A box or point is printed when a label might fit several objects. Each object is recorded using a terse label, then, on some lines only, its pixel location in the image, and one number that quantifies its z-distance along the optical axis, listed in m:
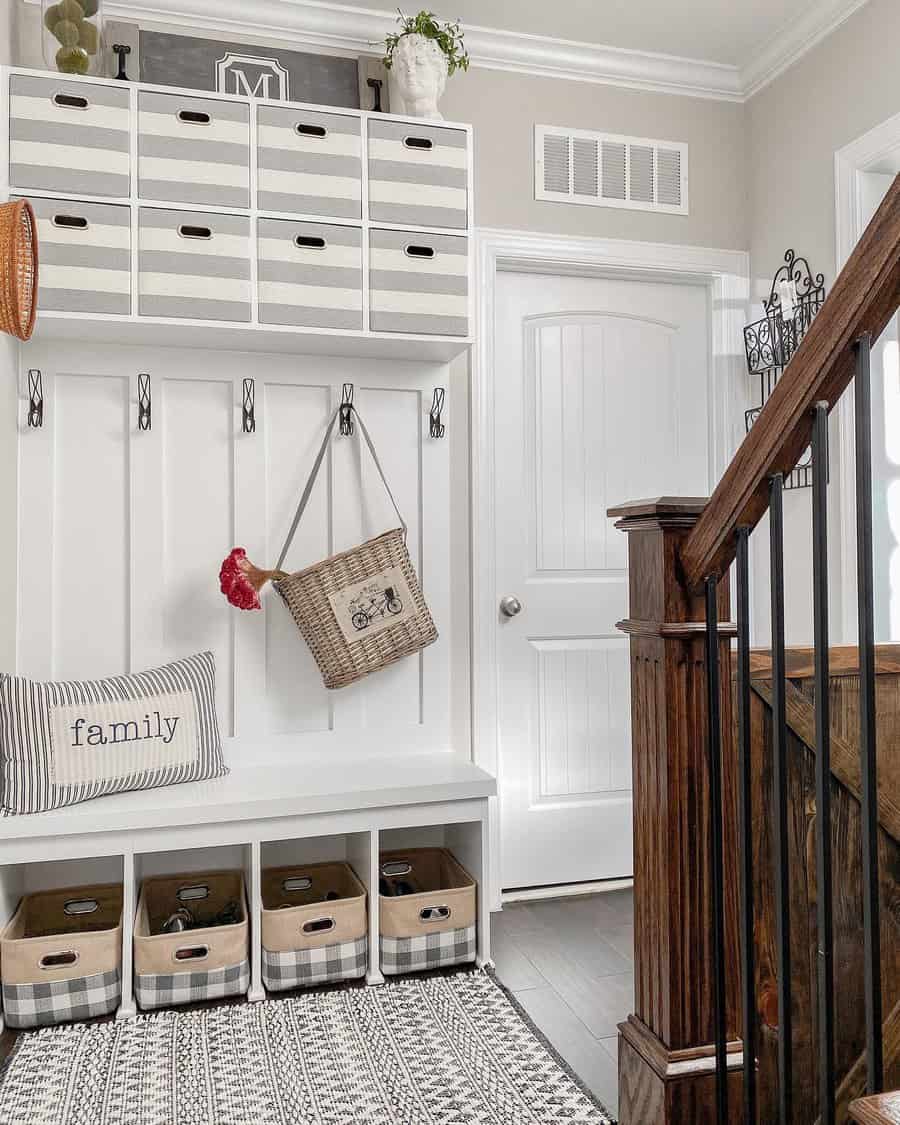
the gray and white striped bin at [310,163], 2.50
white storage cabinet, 2.36
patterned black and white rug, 1.86
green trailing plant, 2.62
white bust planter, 2.62
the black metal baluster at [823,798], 1.02
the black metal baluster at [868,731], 0.96
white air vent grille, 3.06
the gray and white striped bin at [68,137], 2.32
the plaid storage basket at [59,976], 2.19
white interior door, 3.07
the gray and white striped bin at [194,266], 2.42
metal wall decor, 2.90
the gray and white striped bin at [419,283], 2.58
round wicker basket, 1.59
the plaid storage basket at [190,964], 2.27
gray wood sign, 2.65
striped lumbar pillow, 2.28
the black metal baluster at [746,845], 1.14
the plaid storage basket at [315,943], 2.36
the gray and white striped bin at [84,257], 2.35
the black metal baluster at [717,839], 1.24
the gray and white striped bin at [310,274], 2.50
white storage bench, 2.25
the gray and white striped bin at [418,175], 2.58
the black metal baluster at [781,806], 1.09
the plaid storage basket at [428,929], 2.46
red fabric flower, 2.58
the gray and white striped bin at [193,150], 2.42
